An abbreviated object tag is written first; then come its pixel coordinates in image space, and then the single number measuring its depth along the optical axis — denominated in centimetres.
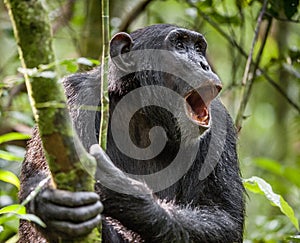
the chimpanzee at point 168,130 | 917
